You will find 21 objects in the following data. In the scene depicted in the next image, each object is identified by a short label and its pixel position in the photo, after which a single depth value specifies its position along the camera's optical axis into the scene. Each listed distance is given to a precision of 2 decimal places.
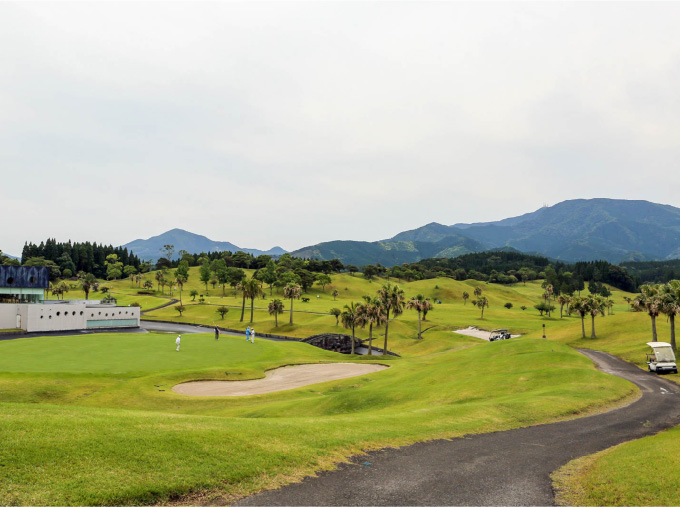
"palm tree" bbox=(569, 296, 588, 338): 75.76
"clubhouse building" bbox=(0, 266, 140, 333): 95.69
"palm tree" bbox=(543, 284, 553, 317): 150.32
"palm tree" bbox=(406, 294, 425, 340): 99.94
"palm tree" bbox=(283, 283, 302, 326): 122.78
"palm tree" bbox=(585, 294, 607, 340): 74.88
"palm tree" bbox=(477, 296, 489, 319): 129.32
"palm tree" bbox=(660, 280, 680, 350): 54.66
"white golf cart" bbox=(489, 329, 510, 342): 89.44
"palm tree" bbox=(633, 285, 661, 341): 57.72
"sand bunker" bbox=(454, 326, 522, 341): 101.62
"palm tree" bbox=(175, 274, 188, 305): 172.75
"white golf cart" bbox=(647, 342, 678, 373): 46.00
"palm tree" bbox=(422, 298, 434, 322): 100.89
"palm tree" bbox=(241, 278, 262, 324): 123.62
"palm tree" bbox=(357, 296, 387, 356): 87.81
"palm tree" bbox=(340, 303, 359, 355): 91.62
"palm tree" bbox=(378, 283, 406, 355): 88.38
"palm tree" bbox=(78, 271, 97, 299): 155.12
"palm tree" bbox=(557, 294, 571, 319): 123.55
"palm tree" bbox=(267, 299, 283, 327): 122.38
